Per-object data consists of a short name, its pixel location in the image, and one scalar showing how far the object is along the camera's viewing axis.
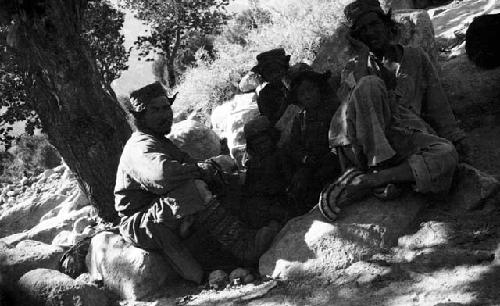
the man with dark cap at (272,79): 4.97
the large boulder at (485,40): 5.41
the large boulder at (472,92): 5.22
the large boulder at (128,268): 4.08
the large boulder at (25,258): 4.40
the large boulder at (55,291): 3.74
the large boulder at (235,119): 6.54
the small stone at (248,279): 3.88
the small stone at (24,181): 12.92
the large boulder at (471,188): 3.51
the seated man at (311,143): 4.26
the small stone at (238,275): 3.90
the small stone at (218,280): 3.92
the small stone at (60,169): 12.47
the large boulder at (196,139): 6.38
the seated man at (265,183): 4.34
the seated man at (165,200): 3.85
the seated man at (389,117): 3.57
